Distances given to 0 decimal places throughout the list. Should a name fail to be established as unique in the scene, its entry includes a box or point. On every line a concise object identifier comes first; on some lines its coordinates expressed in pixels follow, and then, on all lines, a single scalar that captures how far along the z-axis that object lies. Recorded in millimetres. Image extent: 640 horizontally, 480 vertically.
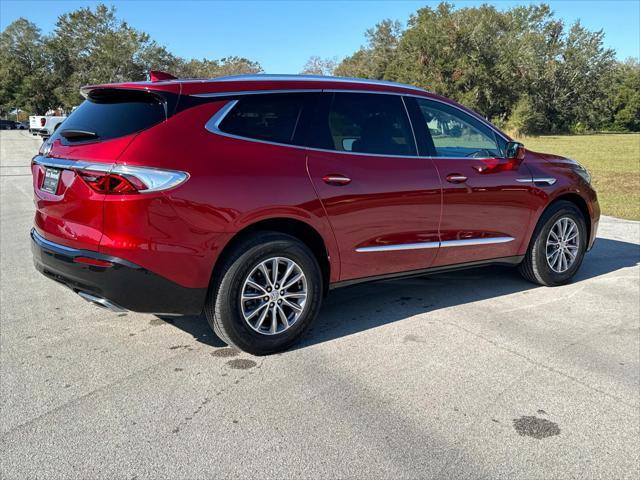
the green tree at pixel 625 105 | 65125
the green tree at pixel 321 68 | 81125
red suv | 3387
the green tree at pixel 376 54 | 68562
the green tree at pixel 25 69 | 71562
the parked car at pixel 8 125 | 65688
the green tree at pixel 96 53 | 64625
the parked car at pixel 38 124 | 24433
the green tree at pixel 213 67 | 70794
